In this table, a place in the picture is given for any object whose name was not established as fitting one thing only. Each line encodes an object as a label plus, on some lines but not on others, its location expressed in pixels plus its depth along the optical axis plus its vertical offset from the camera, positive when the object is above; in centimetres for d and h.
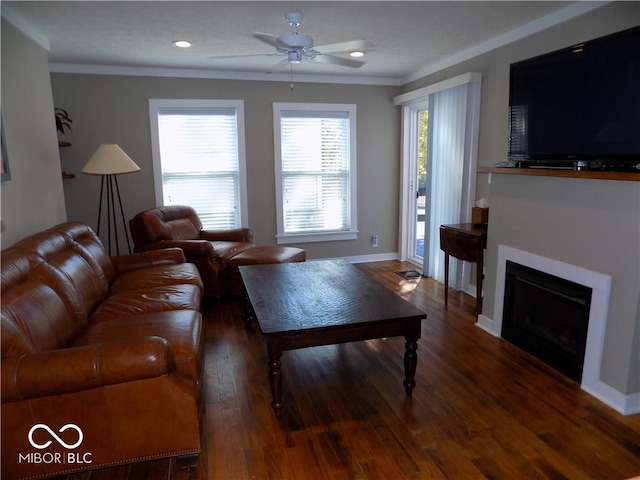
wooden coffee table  216 -79
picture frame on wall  252 +7
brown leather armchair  399 -71
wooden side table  349 -66
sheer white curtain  402 +6
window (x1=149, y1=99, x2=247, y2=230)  473 +16
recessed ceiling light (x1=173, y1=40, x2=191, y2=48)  349 +108
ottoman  396 -83
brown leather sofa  160 -86
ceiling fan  266 +82
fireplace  234 -83
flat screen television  221 +38
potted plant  411 +53
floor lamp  375 +8
